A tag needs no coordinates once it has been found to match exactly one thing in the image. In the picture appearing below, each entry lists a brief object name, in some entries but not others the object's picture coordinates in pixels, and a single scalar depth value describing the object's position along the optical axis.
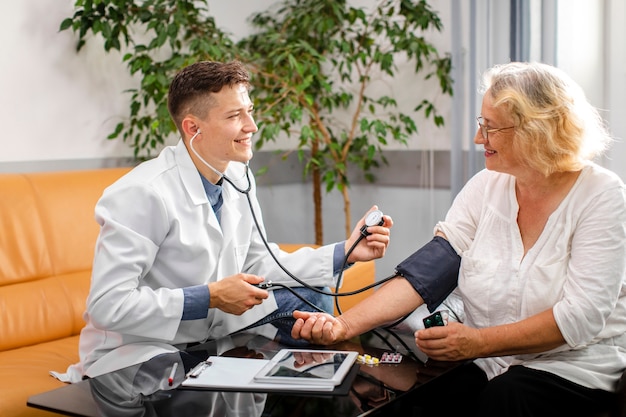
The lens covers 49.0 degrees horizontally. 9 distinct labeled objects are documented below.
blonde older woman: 1.40
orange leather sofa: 2.03
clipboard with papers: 1.18
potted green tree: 2.76
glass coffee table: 1.12
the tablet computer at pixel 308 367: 1.20
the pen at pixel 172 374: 1.26
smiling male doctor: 1.52
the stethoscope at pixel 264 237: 1.69
